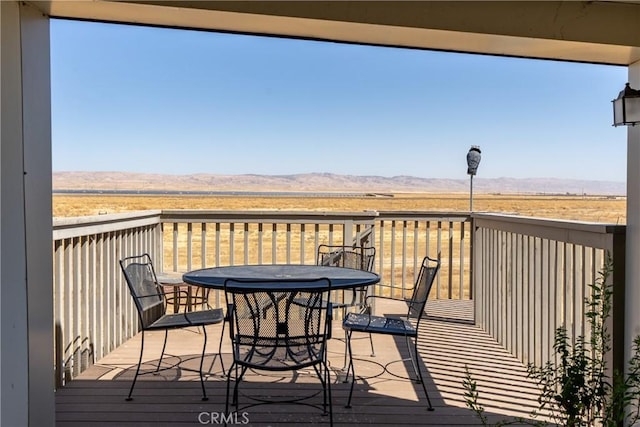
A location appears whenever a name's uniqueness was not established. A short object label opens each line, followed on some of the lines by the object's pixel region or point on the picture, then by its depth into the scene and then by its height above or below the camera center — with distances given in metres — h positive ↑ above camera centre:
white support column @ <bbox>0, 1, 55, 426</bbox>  1.95 -0.10
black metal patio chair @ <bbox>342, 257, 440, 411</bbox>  2.97 -0.78
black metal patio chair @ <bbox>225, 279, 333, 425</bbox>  2.39 -0.63
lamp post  6.80 +0.46
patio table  2.80 -0.49
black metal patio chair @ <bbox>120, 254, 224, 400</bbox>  2.95 -0.68
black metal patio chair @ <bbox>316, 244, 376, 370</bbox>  4.18 -0.55
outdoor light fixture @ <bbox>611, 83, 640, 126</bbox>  2.19 +0.38
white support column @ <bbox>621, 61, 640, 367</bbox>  2.33 -0.19
